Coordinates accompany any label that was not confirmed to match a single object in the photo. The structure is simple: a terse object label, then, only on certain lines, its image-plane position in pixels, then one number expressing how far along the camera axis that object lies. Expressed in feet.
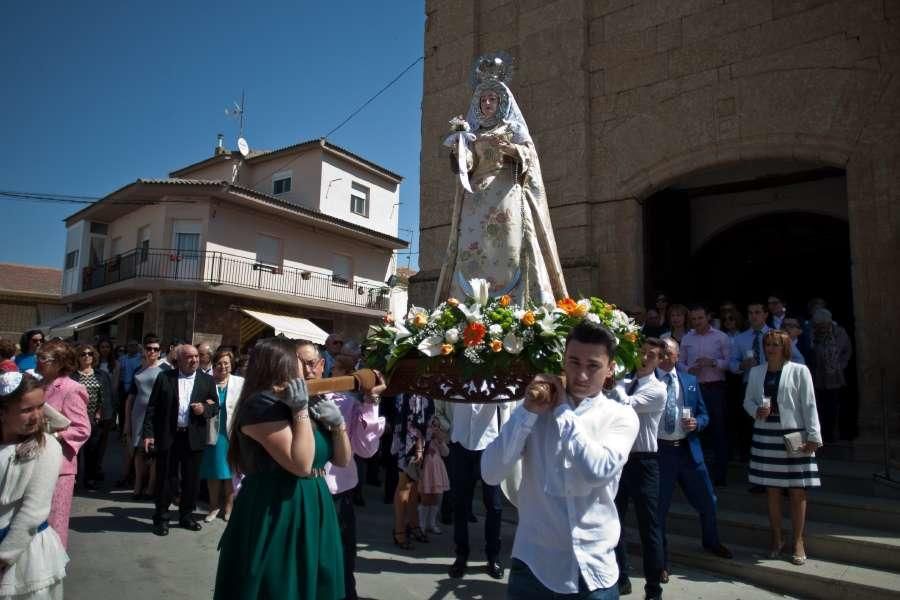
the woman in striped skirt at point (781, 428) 15.21
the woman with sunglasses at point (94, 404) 22.65
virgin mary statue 16.48
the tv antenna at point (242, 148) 87.61
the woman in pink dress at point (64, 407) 12.38
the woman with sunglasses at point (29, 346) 22.47
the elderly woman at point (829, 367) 20.85
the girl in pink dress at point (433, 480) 18.65
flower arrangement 8.46
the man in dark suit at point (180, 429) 19.26
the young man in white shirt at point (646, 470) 13.66
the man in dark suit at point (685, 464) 15.60
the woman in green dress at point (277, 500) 8.00
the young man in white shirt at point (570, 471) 6.92
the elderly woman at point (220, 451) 20.27
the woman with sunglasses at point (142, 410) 23.02
